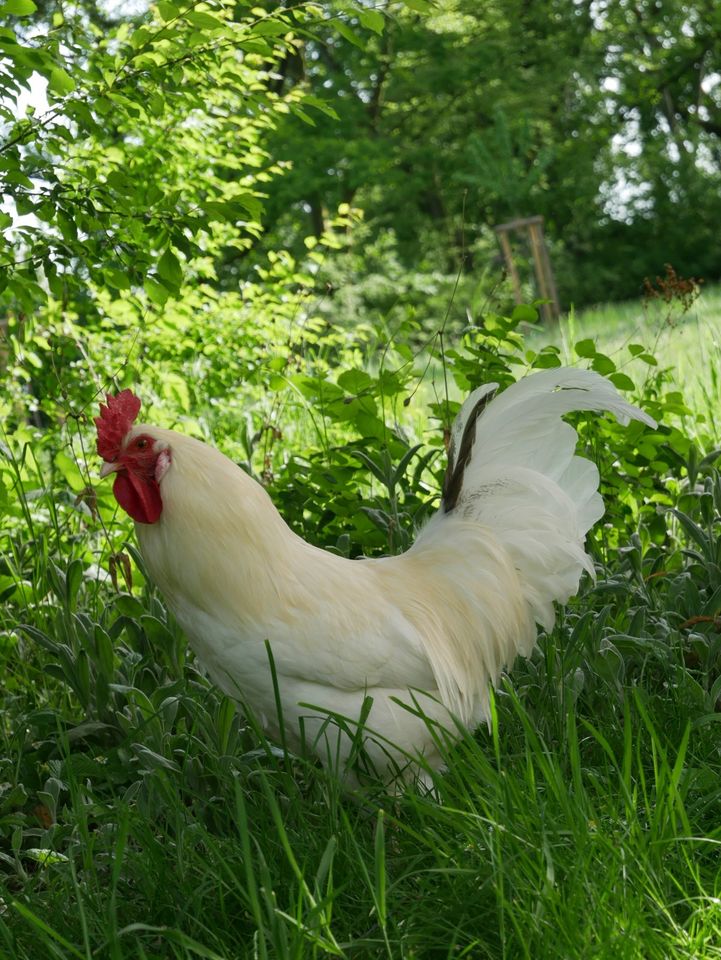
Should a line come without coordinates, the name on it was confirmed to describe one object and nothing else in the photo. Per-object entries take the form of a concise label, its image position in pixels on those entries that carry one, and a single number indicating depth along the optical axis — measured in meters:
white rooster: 2.33
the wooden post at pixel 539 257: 14.72
